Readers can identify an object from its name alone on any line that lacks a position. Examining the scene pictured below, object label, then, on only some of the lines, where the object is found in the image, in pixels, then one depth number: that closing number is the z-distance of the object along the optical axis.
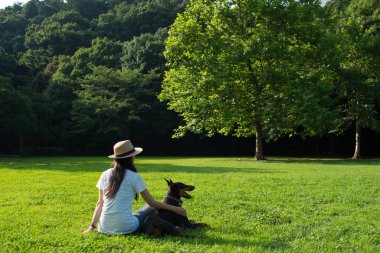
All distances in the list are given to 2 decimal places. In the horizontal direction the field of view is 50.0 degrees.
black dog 5.87
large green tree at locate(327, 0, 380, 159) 29.03
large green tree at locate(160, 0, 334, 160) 24.72
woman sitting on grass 5.76
